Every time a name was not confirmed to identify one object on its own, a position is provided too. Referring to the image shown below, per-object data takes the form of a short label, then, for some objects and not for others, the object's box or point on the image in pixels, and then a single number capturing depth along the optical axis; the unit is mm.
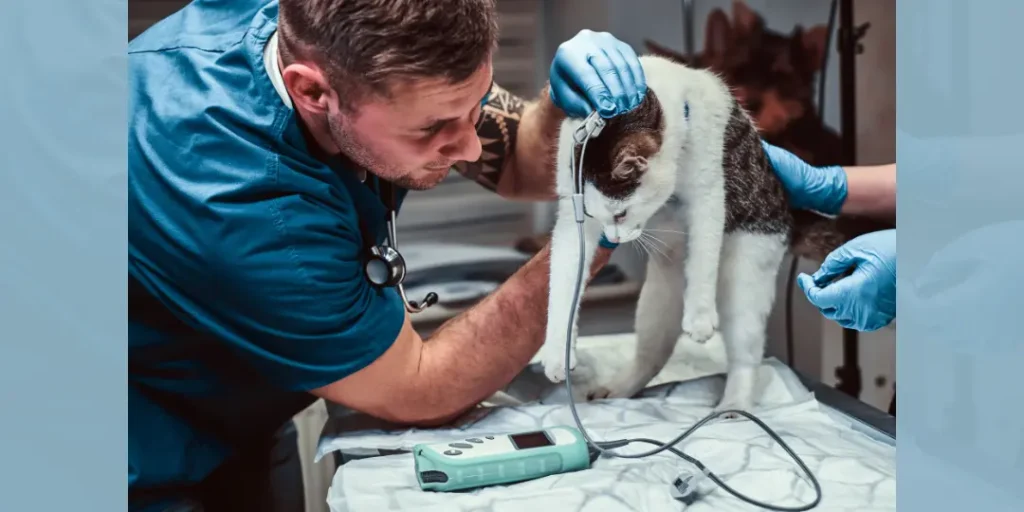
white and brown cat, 943
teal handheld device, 887
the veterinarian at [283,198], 860
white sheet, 859
